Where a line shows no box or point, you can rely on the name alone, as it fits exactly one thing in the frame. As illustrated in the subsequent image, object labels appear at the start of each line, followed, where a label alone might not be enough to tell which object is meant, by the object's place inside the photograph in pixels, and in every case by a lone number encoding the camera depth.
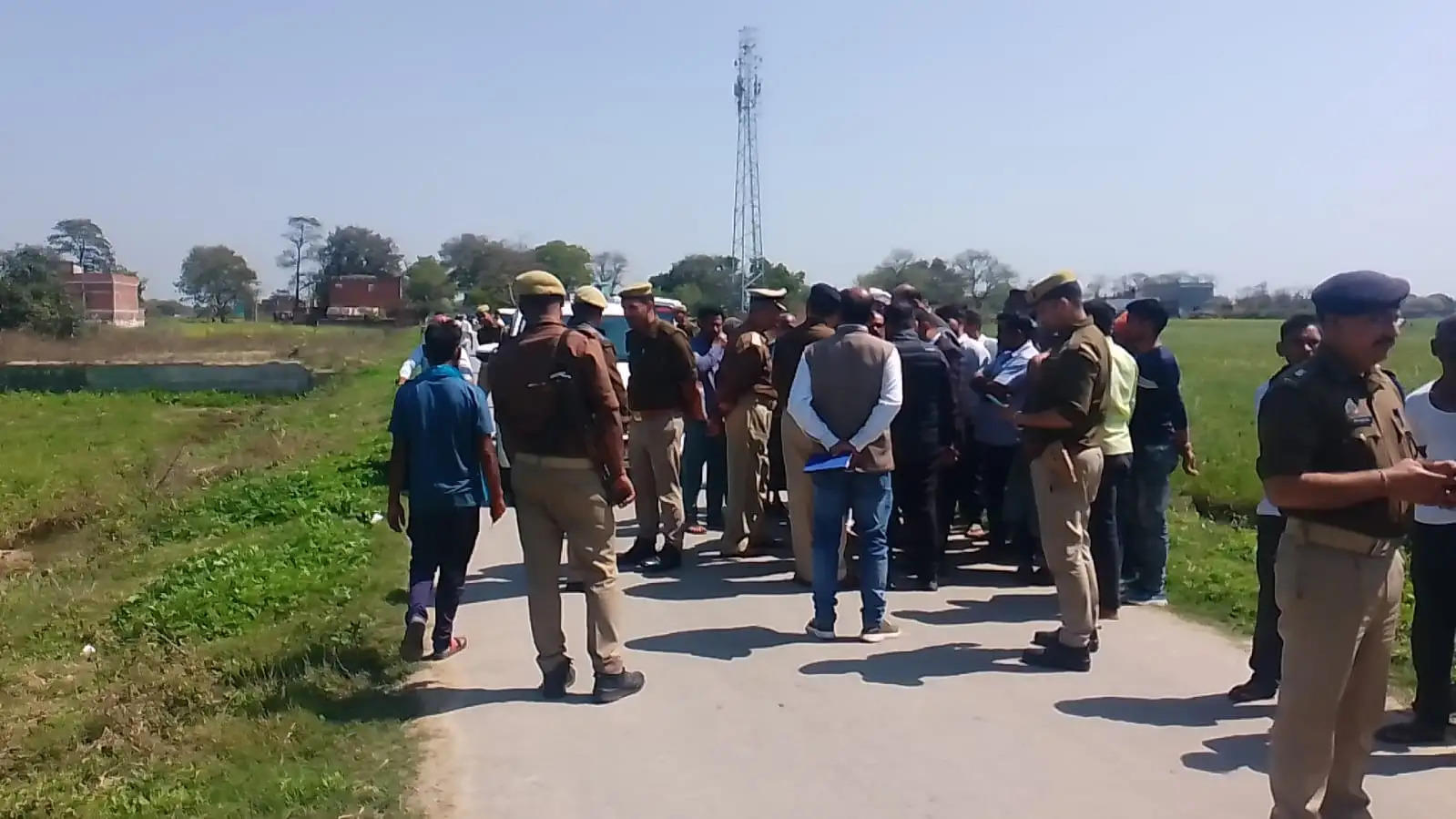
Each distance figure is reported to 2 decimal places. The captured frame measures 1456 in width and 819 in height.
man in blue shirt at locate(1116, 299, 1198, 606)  8.12
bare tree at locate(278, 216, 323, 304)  106.06
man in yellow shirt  7.60
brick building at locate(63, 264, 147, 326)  83.50
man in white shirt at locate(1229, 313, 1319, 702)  6.09
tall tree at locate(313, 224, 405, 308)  102.81
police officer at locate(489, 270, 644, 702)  6.19
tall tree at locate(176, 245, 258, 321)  113.79
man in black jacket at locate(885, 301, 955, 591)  8.38
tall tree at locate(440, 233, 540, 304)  72.94
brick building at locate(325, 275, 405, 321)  90.31
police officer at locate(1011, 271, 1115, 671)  6.60
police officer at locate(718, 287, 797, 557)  9.56
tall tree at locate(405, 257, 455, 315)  77.44
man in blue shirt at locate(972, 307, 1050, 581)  8.85
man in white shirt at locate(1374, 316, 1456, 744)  5.54
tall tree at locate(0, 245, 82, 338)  54.00
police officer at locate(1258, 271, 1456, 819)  4.05
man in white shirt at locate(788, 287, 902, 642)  7.32
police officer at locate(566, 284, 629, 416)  8.24
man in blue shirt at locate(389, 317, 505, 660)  7.04
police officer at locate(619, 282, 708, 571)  9.16
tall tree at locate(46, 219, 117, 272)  111.94
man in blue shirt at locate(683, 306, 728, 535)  10.73
